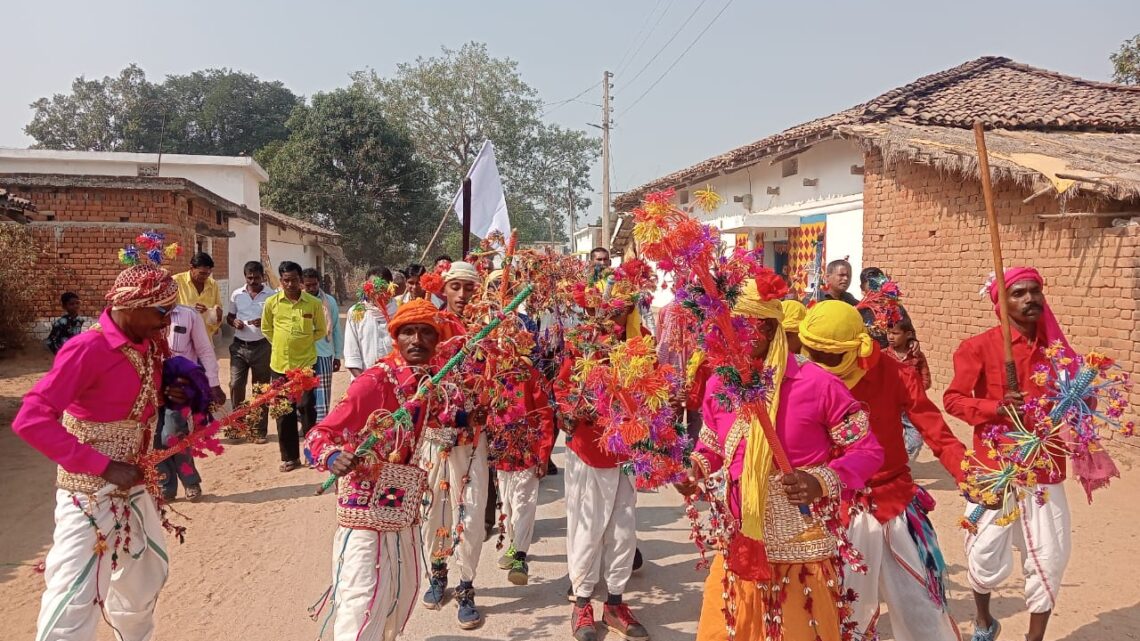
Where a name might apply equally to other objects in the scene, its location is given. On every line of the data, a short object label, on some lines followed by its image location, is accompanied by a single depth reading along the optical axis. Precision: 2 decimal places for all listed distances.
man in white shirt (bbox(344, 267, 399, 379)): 6.39
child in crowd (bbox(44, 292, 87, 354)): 12.51
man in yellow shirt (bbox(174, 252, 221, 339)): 7.56
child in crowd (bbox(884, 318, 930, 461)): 5.02
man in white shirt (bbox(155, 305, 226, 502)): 5.90
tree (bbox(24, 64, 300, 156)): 55.06
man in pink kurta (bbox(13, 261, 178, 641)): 2.98
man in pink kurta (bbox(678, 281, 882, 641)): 2.66
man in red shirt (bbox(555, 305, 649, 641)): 3.97
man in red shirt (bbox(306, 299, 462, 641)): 2.98
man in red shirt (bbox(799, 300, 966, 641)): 3.21
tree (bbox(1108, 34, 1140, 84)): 17.72
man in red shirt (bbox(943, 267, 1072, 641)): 3.47
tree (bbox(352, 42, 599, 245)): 42.91
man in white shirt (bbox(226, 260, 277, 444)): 8.24
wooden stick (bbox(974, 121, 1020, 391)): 3.44
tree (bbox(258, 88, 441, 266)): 33.03
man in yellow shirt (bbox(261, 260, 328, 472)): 7.43
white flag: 8.45
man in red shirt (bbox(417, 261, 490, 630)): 4.16
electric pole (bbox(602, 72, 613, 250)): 26.72
